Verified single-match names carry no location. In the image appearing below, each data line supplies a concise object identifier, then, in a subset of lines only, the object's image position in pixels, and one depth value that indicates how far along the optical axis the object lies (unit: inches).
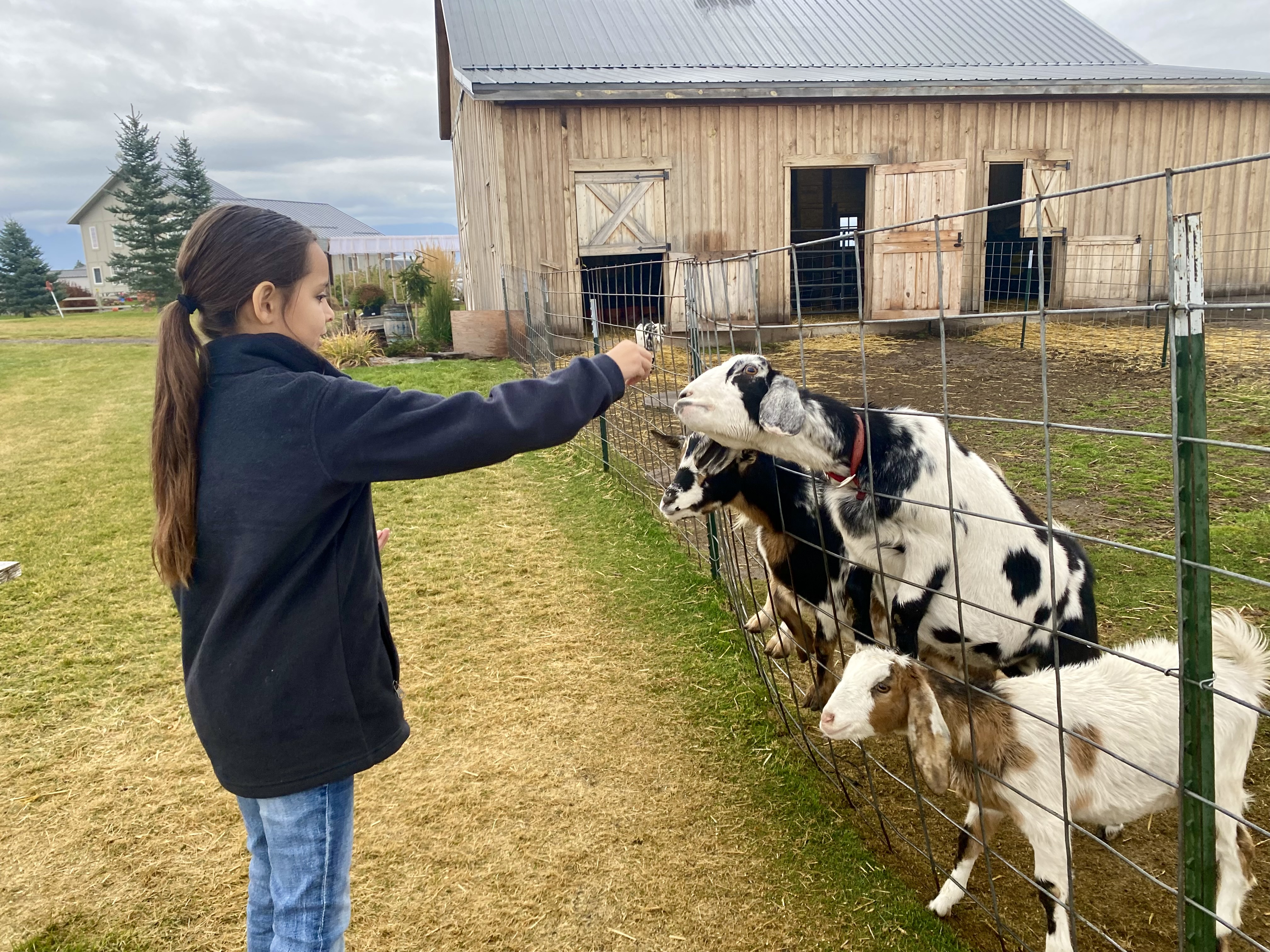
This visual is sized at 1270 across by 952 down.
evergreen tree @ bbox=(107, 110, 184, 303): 1323.8
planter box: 536.4
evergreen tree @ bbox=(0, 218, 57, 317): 1342.3
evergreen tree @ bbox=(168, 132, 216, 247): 1373.0
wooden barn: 482.0
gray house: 1973.4
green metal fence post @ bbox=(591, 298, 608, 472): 262.5
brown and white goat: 87.0
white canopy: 1737.2
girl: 66.9
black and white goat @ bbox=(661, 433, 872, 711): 135.6
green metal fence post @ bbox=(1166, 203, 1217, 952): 57.6
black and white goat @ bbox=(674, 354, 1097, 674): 105.9
